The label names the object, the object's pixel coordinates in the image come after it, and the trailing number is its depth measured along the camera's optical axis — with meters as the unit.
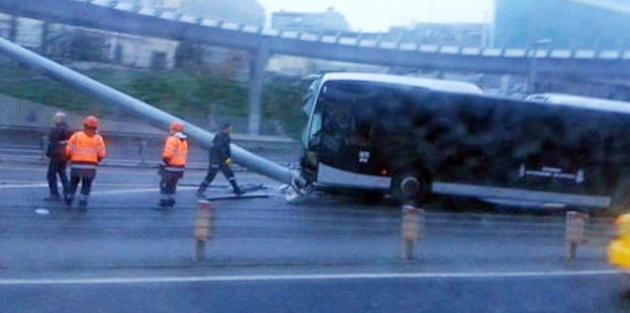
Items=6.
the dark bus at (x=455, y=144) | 19.25
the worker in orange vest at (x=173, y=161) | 16.89
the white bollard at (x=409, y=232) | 12.59
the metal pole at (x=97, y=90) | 24.38
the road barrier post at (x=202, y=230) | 11.64
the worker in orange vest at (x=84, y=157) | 15.91
